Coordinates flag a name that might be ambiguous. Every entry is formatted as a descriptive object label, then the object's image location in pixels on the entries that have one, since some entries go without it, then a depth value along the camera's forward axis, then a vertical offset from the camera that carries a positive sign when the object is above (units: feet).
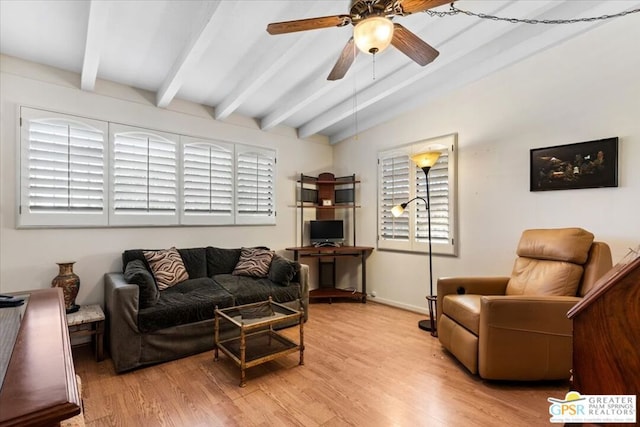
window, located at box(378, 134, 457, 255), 11.46 +0.84
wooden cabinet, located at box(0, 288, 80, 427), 1.62 -1.06
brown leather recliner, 6.77 -2.33
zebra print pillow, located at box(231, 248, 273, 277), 11.74 -1.84
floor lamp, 10.27 +0.21
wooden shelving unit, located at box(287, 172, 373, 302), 14.33 +0.34
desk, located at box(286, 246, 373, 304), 13.71 -1.82
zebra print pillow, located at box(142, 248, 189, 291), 9.79 -1.69
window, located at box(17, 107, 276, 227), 8.82 +1.47
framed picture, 8.10 +1.51
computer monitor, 14.93 -0.69
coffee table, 7.26 -3.48
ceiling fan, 4.97 +3.58
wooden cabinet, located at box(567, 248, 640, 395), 2.87 -1.22
